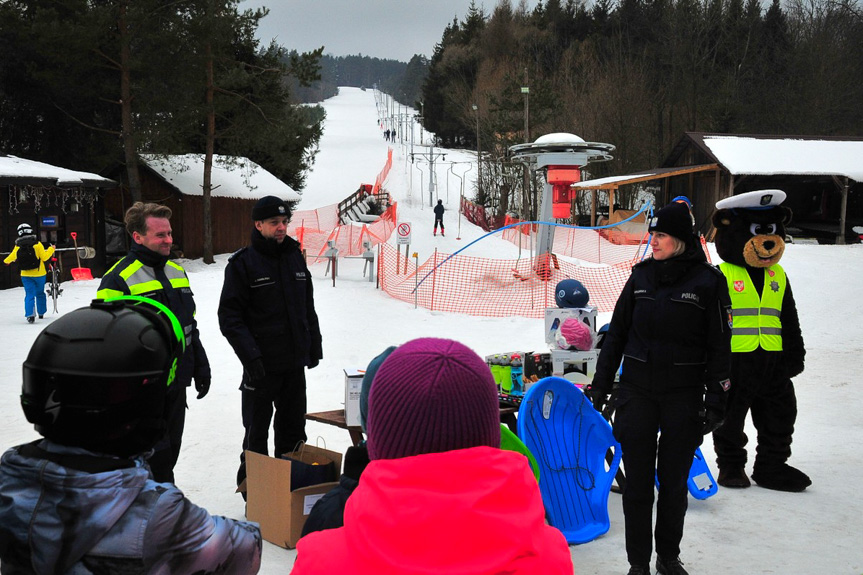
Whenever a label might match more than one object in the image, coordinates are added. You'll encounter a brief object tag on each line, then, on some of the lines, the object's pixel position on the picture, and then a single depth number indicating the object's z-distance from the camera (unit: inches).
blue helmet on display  200.5
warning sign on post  685.3
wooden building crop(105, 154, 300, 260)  1020.5
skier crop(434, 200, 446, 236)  1244.3
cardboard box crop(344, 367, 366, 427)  171.0
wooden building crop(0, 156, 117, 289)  690.2
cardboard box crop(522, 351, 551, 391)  192.1
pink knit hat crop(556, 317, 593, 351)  189.9
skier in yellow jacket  471.8
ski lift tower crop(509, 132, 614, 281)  627.8
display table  173.6
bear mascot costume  201.3
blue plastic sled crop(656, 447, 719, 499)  193.6
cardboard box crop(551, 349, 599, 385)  190.7
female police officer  145.2
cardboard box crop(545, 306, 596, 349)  197.2
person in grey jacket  61.2
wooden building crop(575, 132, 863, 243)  957.8
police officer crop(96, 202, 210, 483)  162.7
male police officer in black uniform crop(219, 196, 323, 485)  184.1
